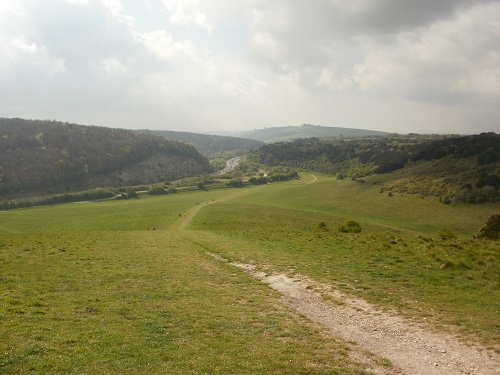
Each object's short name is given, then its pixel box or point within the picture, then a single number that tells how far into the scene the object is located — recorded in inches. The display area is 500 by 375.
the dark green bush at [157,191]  5871.1
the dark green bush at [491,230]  1344.7
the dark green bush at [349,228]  1766.7
